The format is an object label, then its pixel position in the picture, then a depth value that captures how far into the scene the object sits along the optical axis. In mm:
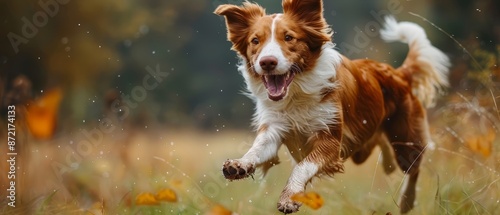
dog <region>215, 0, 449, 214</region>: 8320
